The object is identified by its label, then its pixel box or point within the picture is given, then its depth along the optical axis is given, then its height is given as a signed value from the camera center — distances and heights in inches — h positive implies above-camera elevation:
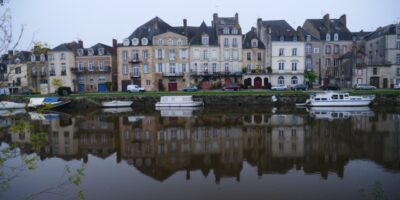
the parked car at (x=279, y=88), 1553.9 -17.8
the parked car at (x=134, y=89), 1579.7 -14.8
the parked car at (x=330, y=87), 1546.0 -16.4
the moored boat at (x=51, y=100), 1274.7 -54.6
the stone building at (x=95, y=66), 1798.7 +122.4
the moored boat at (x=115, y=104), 1316.4 -77.1
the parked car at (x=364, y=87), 1547.7 -17.9
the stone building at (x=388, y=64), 1668.3 +106.6
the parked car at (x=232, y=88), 1573.6 -15.2
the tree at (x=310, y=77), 1644.9 +40.9
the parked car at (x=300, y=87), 1546.5 -14.2
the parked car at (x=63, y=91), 1493.6 -20.3
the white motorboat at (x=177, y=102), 1259.2 -68.7
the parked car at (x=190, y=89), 1580.3 -18.4
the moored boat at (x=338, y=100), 1182.9 -63.9
